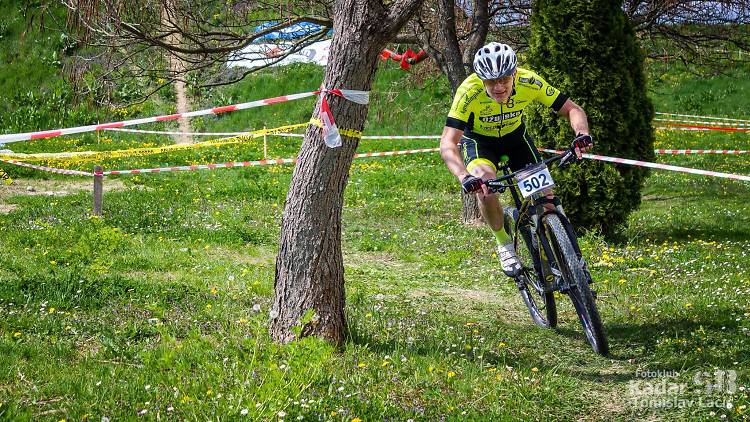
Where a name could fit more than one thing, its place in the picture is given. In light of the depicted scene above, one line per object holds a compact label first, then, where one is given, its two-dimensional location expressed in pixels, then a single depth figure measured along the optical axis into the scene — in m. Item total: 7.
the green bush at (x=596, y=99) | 10.26
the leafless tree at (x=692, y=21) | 12.63
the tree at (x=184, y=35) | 10.28
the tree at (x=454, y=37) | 11.48
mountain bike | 5.63
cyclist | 5.81
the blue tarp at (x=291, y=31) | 12.03
